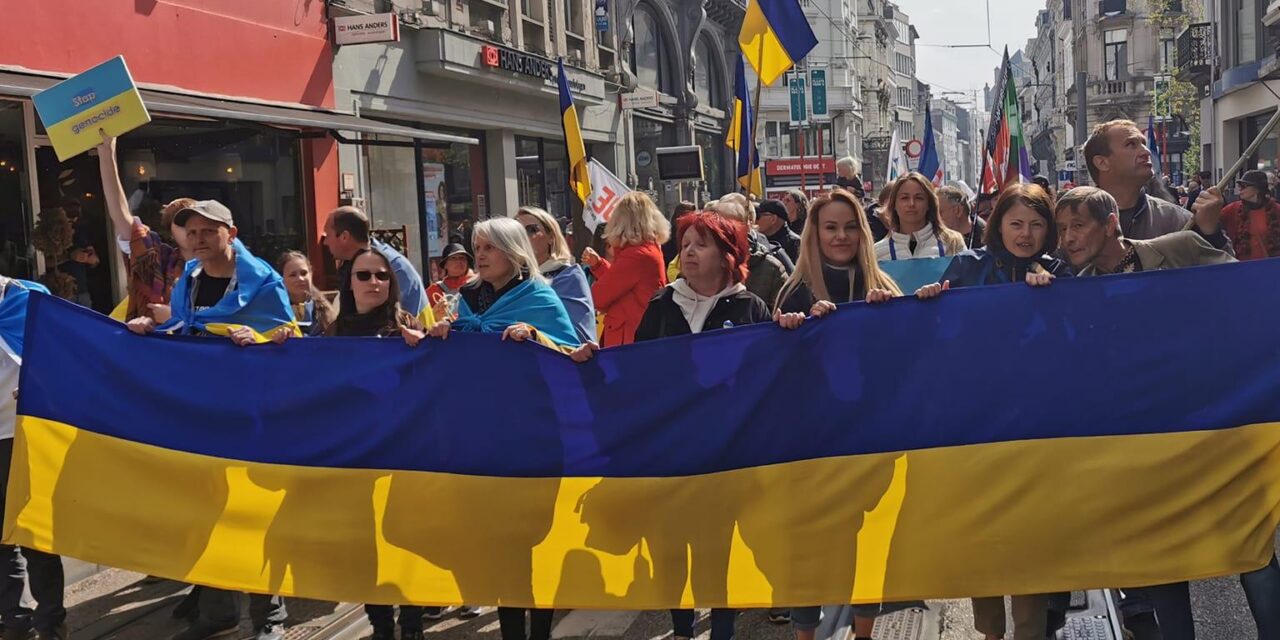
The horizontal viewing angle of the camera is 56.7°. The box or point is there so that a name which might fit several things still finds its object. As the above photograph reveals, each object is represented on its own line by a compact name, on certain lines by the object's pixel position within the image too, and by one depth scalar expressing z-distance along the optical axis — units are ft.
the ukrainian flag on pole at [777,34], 29.12
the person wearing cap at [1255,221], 31.40
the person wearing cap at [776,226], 26.73
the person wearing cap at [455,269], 28.81
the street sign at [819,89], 181.16
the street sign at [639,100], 88.84
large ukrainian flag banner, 13.60
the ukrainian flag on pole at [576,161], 36.22
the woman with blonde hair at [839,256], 16.37
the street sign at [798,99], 169.78
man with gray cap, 17.03
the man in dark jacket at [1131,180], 18.11
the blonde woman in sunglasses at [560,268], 19.29
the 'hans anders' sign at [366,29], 48.29
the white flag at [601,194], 38.06
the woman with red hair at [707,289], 15.52
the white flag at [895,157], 62.18
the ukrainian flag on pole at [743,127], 37.19
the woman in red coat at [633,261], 21.48
